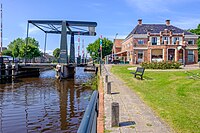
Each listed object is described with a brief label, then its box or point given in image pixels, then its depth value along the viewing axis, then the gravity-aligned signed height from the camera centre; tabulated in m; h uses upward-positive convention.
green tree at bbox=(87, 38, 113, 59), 54.10 +6.21
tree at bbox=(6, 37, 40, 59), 44.51 +4.33
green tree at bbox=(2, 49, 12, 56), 53.09 +3.99
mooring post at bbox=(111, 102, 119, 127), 3.70 -1.26
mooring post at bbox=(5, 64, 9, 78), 20.95 -0.94
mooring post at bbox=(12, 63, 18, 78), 21.96 -0.83
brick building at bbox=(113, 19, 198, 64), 28.04 +3.76
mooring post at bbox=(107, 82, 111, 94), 7.14 -1.14
